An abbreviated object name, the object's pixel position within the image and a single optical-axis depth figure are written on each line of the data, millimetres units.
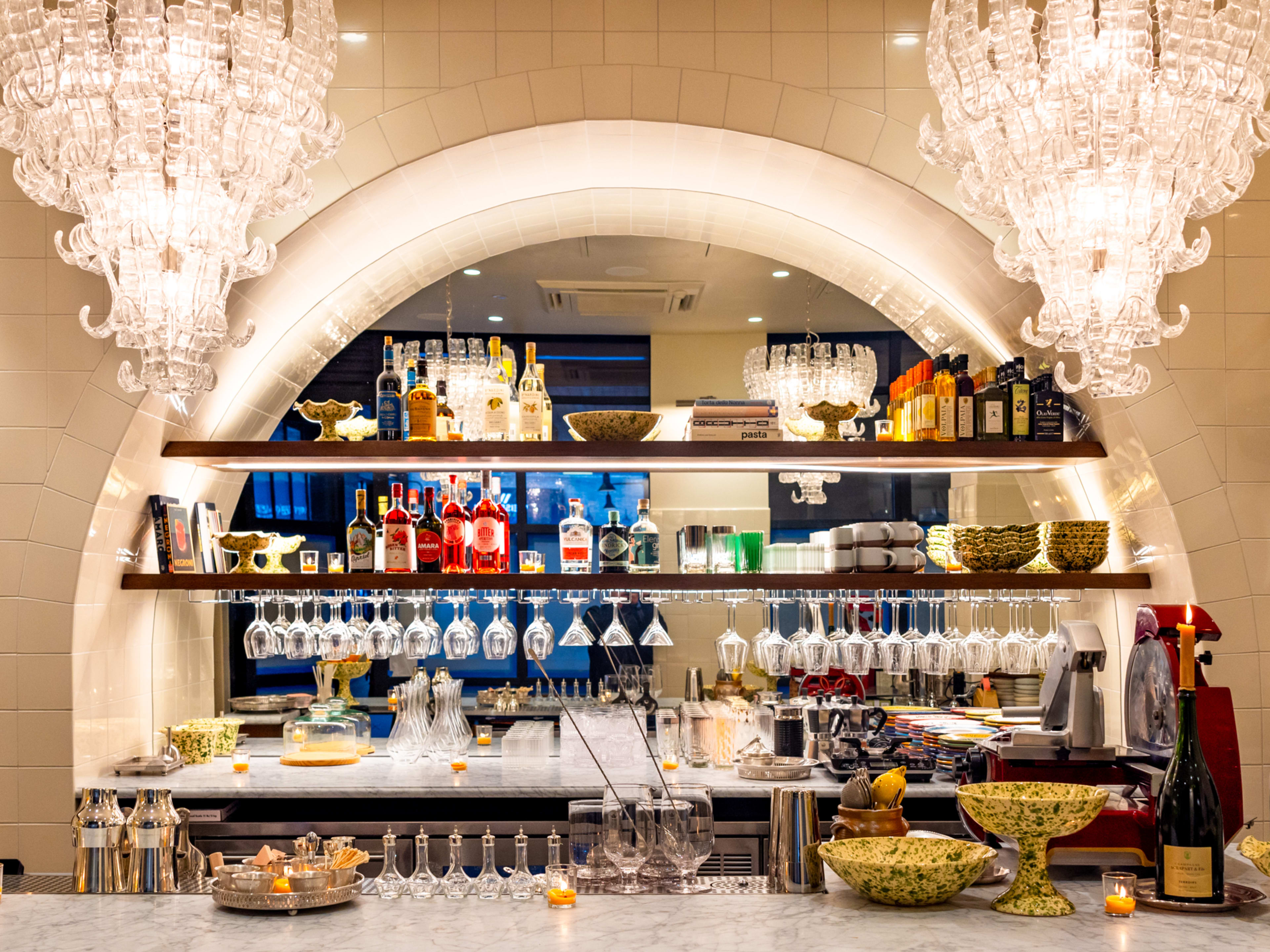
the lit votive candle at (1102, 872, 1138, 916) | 2141
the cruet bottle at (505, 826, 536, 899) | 2393
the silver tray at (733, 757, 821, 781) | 3949
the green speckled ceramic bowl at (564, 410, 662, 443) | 3984
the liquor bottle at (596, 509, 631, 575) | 4242
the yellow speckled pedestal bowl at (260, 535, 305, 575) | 4328
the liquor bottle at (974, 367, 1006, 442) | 3977
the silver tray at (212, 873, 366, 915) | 2217
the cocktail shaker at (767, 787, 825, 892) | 2355
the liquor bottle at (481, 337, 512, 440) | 4070
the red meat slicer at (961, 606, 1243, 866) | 2697
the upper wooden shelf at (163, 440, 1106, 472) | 3941
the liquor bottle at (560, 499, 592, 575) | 4238
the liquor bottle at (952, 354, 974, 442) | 3992
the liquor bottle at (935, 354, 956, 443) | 3984
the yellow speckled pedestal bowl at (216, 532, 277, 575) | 4266
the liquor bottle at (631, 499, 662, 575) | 4195
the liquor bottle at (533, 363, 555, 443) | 4094
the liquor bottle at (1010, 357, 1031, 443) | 3988
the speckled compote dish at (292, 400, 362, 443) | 4062
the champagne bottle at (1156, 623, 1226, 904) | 2148
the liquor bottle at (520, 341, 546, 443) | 4047
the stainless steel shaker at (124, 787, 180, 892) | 2500
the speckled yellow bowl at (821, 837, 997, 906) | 2152
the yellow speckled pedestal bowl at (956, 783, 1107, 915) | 2113
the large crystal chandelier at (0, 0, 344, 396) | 2301
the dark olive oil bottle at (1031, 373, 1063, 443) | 3967
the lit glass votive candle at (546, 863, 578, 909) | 2258
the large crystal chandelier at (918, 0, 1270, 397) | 2225
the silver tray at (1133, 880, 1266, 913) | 2146
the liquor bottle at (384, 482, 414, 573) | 4148
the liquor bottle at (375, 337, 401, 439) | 4055
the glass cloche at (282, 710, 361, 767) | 4309
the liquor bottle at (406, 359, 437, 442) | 4062
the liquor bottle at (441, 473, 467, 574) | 4262
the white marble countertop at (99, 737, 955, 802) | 3785
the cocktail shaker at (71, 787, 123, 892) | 2479
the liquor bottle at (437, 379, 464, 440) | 4172
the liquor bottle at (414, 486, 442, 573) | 4199
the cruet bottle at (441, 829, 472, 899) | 2426
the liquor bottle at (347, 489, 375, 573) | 4184
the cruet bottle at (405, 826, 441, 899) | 2482
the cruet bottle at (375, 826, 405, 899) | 2479
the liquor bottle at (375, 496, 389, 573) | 4234
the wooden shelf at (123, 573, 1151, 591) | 3973
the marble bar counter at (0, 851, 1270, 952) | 2010
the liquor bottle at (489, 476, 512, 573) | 4227
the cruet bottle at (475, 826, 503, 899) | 2396
